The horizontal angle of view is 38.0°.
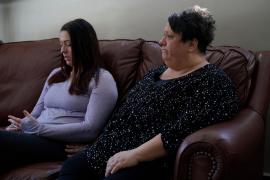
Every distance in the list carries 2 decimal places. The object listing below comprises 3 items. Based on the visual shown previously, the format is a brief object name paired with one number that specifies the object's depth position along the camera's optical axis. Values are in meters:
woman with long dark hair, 1.68
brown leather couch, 1.17
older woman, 1.35
